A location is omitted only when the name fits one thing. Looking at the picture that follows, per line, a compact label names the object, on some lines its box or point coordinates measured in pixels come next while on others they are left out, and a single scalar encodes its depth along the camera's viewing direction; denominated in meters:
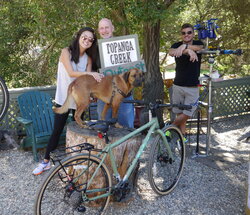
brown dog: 3.16
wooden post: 3.21
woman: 3.38
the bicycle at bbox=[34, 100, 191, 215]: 2.63
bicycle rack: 4.30
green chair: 4.75
